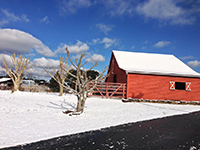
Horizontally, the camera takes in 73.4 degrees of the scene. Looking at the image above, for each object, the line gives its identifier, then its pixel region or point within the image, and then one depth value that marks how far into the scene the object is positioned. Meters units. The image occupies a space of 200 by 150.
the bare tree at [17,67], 15.54
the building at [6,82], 32.50
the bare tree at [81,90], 6.60
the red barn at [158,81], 12.44
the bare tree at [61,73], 15.19
